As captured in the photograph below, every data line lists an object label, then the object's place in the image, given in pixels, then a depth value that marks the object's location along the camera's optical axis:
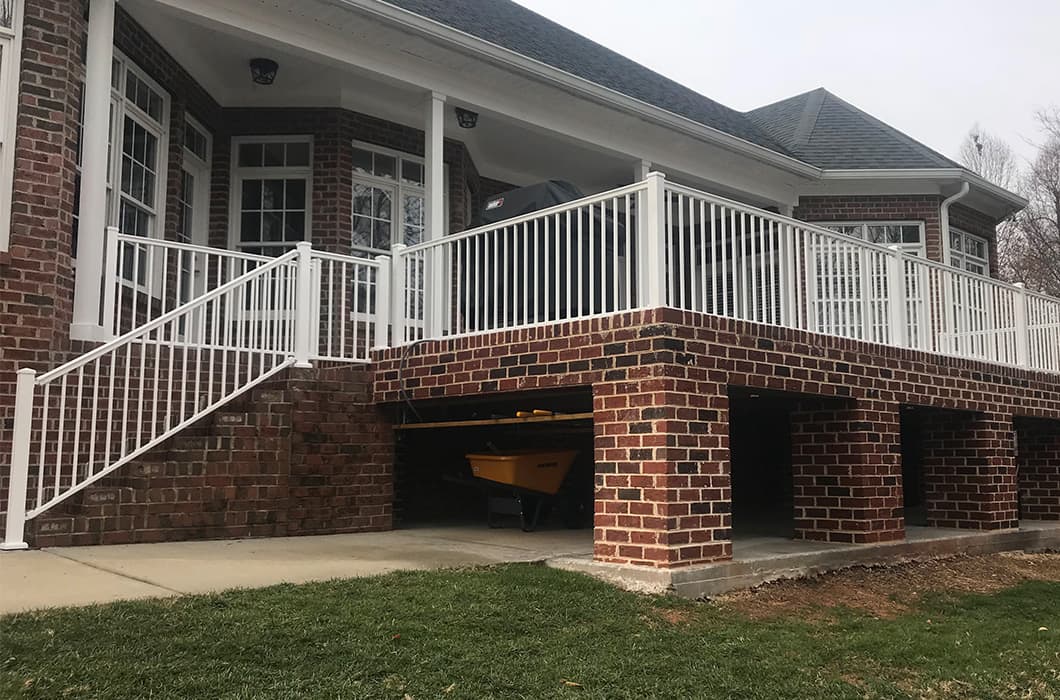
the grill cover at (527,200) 8.72
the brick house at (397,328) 6.08
